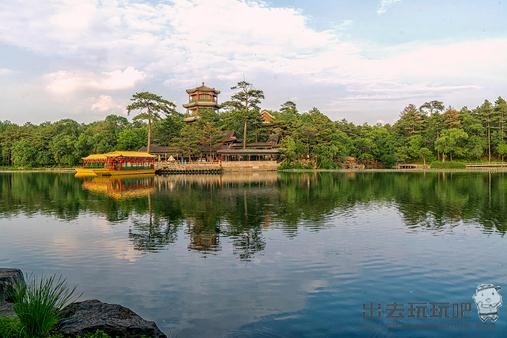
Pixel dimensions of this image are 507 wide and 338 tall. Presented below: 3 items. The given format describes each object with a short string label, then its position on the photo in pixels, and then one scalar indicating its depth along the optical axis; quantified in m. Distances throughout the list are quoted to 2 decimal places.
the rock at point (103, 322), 5.90
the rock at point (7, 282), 7.77
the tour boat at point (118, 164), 54.62
